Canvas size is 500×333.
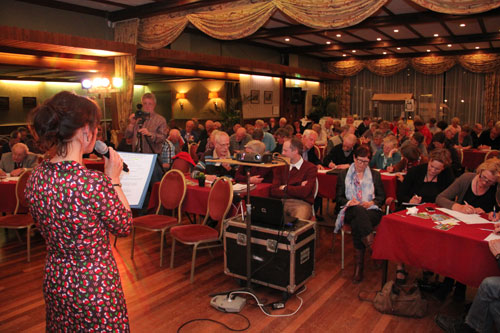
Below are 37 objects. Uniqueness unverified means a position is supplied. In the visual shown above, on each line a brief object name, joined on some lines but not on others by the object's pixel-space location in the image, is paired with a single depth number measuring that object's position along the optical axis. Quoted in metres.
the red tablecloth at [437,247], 2.98
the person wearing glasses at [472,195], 3.61
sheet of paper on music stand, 3.23
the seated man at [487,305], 2.75
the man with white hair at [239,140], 7.81
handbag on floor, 3.46
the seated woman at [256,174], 4.97
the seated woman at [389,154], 6.16
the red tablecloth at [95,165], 7.19
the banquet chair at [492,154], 7.27
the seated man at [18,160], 6.03
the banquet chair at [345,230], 4.40
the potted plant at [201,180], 4.91
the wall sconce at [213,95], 13.02
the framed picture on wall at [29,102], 10.73
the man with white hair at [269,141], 8.58
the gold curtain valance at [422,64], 15.31
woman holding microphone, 1.64
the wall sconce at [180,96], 13.61
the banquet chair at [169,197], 4.71
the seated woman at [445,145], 6.25
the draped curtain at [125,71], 8.47
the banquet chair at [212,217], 4.21
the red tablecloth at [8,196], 5.27
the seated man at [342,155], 6.24
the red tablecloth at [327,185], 5.75
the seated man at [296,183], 4.55
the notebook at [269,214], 3.64
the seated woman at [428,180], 4.27
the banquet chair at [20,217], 4.88
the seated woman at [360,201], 4.18
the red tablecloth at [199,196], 4.73
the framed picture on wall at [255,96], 13.46
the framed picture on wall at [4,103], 10.17
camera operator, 5.57
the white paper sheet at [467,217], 3.38
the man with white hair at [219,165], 5.31
